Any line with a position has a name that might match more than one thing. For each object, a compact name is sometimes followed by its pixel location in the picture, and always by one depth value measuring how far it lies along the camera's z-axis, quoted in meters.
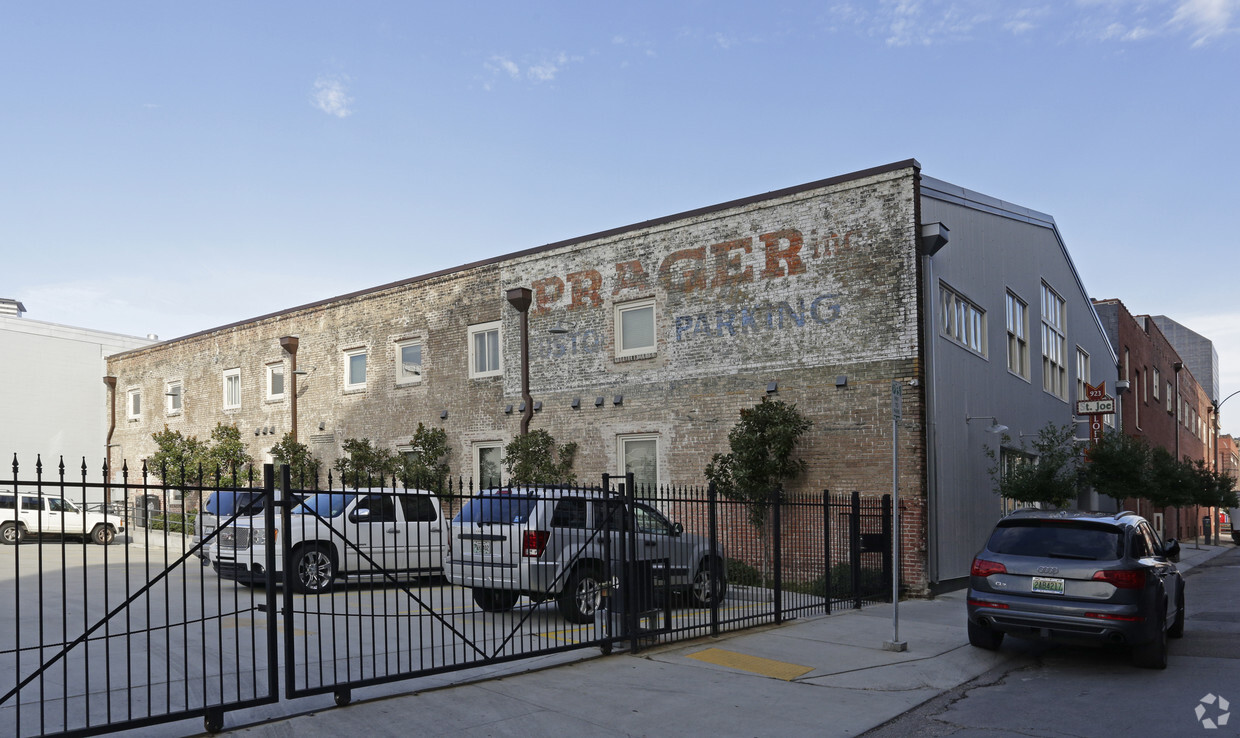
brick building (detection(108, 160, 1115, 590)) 16.98
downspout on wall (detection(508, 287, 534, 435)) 22.09
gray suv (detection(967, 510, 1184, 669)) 9.71
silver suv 10.21
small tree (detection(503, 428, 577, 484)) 21.09
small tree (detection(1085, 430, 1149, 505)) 23.83
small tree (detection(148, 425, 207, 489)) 29.61
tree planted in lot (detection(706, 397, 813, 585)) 17.33
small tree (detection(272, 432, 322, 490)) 26.42
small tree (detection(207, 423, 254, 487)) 28.78
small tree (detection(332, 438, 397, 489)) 24.25
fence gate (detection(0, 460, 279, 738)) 7.04
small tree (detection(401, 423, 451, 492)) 23.44
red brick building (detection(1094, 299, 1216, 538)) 36.84
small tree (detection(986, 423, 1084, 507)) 18.97
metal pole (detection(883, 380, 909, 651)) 10.99
